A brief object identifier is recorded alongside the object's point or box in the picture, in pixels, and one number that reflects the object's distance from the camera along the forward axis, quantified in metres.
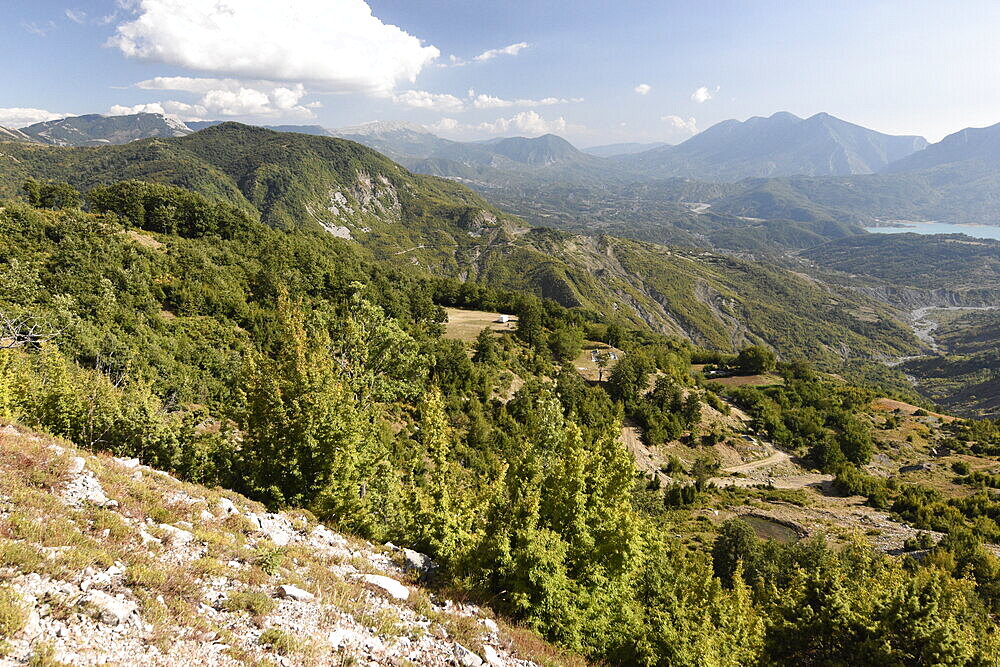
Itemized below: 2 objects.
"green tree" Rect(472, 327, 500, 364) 56.97
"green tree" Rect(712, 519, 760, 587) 34.09
